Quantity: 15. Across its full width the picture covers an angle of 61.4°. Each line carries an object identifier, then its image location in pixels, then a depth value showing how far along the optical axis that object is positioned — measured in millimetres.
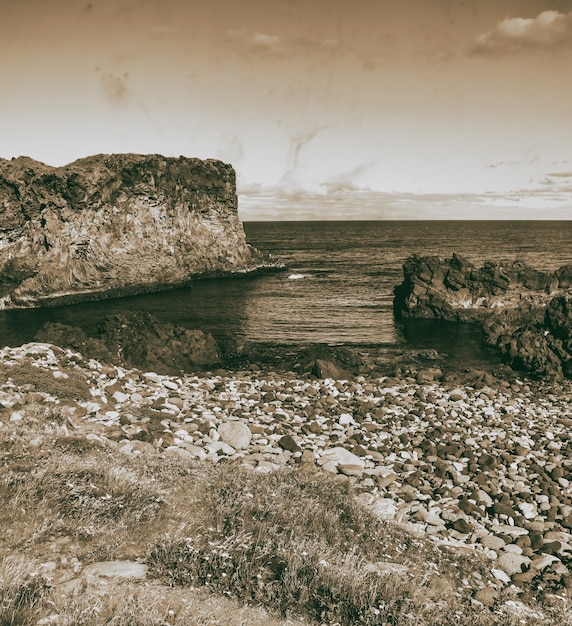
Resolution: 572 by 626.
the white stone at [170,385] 18797
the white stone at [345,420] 15942
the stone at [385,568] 6459
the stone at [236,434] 13141
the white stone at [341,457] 12648
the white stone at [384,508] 9898
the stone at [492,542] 9203
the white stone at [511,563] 8383
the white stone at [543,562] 8509
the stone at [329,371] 23250
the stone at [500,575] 7965
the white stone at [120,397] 15870
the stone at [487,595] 7032
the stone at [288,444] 13281
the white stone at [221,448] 12477
